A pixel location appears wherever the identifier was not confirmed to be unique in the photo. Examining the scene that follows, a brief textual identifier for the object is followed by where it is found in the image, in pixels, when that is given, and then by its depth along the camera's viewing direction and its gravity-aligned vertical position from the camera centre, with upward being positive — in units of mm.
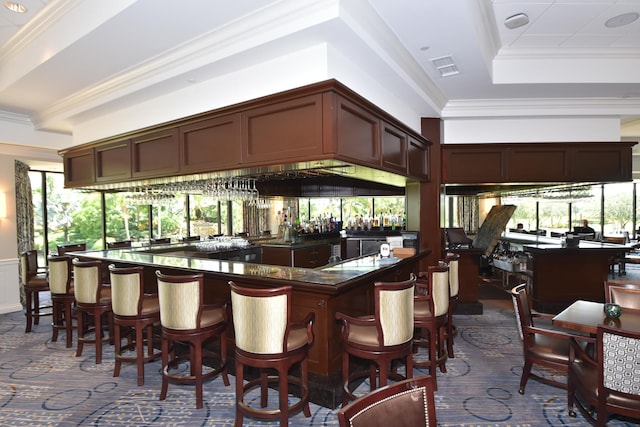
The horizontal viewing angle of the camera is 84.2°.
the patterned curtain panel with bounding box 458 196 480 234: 13094 -111
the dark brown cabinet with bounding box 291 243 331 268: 6867 -910
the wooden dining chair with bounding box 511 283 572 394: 2971 -1205
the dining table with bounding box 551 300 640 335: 2690 -899
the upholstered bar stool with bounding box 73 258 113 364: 4121 -909
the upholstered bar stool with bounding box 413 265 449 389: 3322 -962
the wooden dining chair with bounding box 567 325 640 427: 2189 -1070
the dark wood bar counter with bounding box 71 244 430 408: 3098 -726
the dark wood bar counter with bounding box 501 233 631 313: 5824 -1100
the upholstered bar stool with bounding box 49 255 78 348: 4672 -974
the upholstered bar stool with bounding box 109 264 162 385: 3555 -943
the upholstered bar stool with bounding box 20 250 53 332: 5344 -1023
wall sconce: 6461 +200
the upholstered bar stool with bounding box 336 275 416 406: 2732 -951
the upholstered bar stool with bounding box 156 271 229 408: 3076 -940
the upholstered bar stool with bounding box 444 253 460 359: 4086 -940
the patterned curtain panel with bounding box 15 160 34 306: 6918 +93
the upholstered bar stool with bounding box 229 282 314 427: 2574 -949
